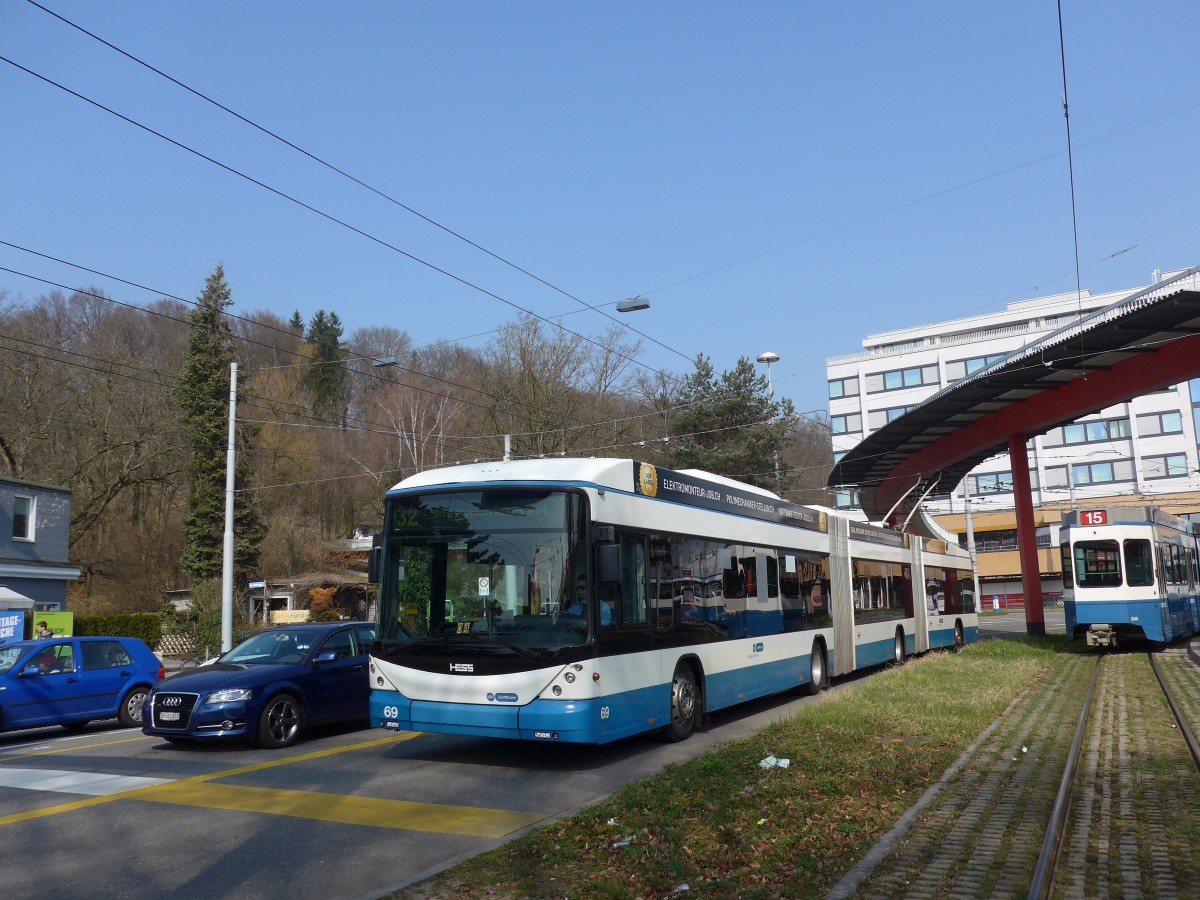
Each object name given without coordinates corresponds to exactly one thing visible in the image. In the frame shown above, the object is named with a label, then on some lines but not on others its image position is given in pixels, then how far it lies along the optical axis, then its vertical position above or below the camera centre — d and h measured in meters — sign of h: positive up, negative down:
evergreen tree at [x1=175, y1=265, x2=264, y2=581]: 44.56 +6.35
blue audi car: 11.64 -1.05
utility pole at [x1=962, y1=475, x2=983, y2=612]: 50.40 +3.10
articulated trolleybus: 9.80 -0.09
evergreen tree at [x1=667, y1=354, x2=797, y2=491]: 47.28 +7.65
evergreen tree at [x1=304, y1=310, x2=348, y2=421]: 55.62 +12.44
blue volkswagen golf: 14.60 -1.13
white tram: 24.02 +0.17
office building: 73.62 +10.97
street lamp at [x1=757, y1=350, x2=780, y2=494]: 42.29 +9.75
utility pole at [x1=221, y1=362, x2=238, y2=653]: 25.75 +1.05
